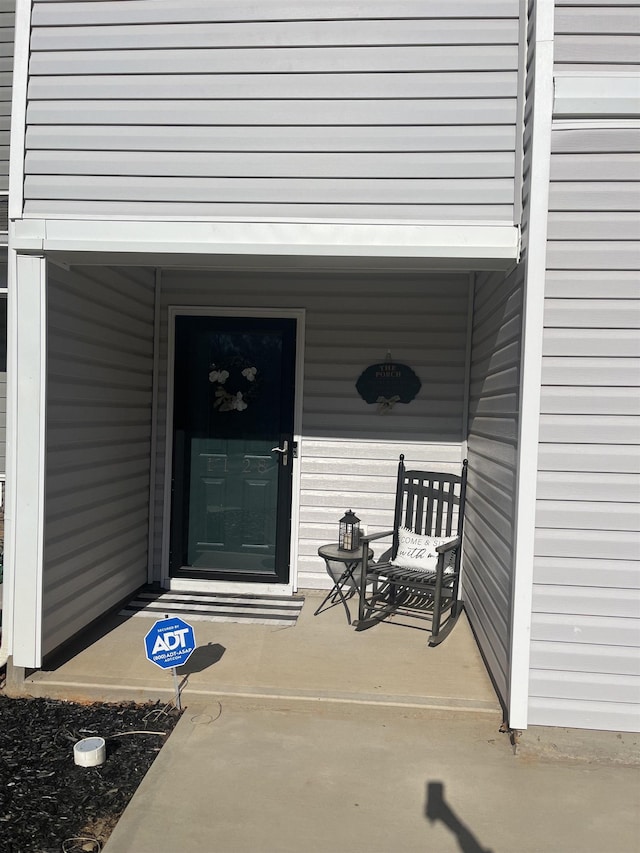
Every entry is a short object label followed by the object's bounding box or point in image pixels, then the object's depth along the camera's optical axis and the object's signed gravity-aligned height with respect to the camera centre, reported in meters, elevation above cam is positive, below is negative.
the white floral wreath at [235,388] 4.49 +0.08
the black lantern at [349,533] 4.14 -0.85
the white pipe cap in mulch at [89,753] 2.41 -1.37
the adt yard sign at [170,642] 2.76 -1.08
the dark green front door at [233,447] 4.48 -0.34
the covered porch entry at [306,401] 3.72 +0.00
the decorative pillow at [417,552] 3.92 -0.92
